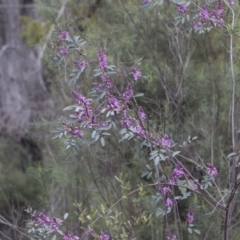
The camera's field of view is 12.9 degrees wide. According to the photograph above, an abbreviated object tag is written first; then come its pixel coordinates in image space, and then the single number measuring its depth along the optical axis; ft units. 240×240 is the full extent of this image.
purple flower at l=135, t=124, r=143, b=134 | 21.14
